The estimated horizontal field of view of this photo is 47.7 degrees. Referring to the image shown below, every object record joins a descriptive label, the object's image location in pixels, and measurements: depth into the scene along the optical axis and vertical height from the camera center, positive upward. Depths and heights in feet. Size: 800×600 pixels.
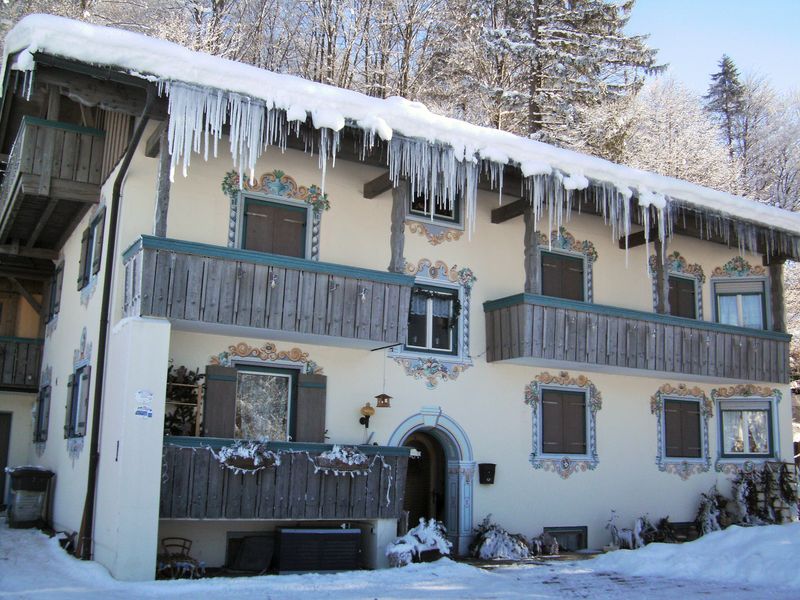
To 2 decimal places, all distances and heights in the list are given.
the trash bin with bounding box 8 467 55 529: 49.11 -3.12
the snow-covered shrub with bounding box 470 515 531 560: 45.01 -4.75
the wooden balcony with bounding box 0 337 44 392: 57.52 +4.63
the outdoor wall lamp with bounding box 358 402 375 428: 44.32 +1.60
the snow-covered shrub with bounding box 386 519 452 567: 39.86 -4.29
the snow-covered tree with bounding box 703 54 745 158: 123.13 +48.32
